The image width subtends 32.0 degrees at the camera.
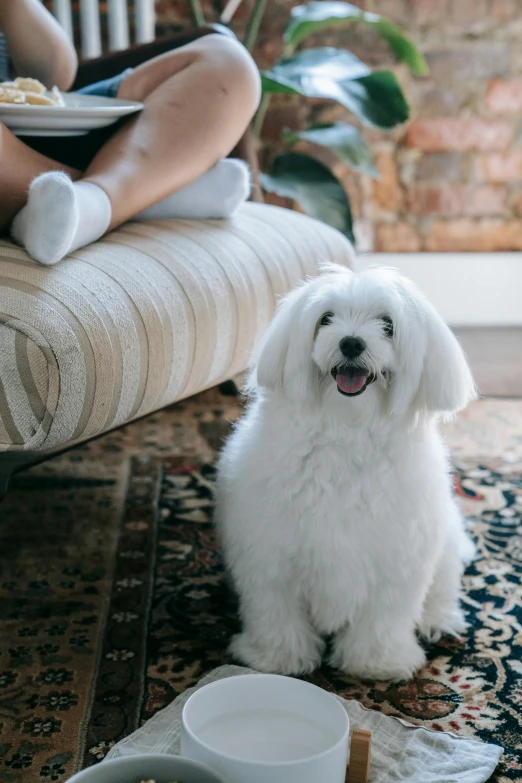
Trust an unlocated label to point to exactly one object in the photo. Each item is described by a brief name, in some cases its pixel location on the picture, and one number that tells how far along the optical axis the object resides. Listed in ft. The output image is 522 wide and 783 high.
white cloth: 3.04
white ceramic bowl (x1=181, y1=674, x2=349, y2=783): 2.86
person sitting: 3.93
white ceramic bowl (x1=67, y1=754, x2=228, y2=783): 2.47
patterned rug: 3.32
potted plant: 6.91
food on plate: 3.97
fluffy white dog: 3.24
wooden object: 2.87
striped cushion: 3.14
